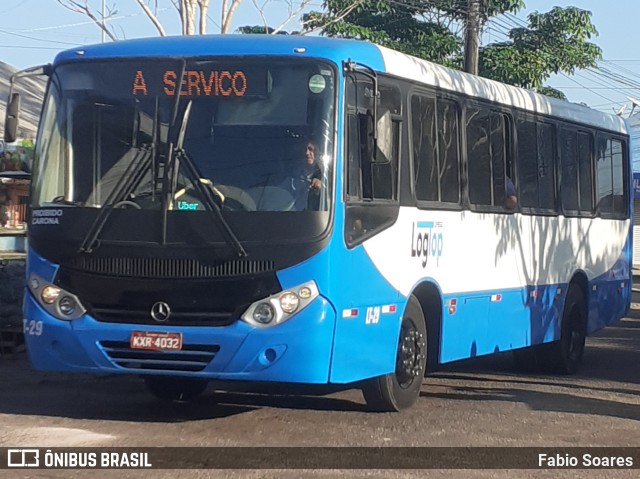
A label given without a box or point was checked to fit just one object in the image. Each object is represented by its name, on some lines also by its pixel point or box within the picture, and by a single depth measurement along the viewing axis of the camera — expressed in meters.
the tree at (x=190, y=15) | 20.52
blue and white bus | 8.80
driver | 8.84
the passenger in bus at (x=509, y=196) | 12.59
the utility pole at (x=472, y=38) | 23.89
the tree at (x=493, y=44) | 27.88
